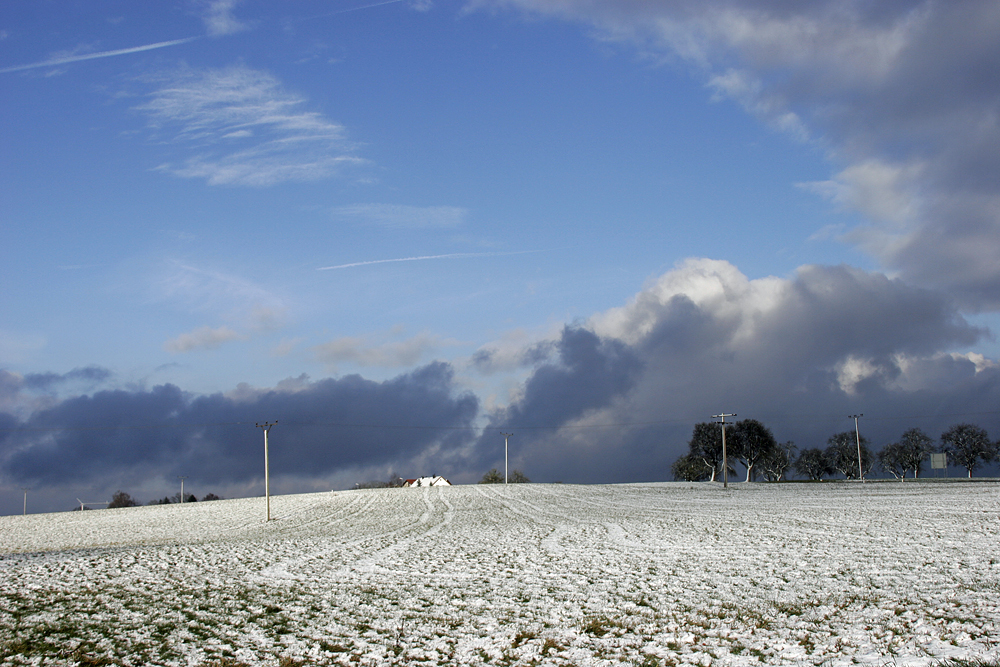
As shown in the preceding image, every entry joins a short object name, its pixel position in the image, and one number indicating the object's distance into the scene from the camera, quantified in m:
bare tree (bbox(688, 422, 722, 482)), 142.48
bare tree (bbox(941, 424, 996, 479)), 132.12
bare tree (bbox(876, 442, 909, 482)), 139.38
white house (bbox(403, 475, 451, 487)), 139.75
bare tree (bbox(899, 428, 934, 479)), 137.00
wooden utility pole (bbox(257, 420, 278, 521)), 59.34
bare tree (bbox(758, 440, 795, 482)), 144.62
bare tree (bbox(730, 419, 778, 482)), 140.00
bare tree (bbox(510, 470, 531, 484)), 162.88
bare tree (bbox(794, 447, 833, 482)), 146.50
